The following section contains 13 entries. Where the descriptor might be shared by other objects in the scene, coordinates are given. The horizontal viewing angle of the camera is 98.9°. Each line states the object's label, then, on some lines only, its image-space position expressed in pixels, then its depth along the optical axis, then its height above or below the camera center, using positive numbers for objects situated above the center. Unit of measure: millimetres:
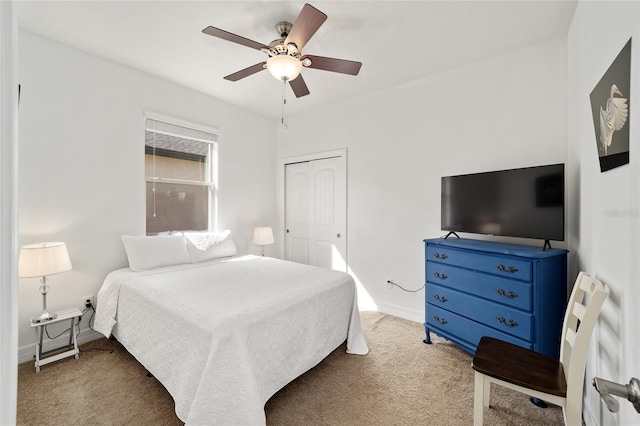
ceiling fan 1729 +1185
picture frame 1031 +443
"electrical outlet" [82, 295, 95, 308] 2619 -864
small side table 2162 -1065
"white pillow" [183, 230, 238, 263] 3146 -395
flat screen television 2029 +94
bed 1474 -772
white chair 1260 -821
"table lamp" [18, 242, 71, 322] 2055 -389
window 3176 +456
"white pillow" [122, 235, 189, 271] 2703 -406
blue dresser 1876 -601
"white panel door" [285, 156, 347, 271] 3807 +1
